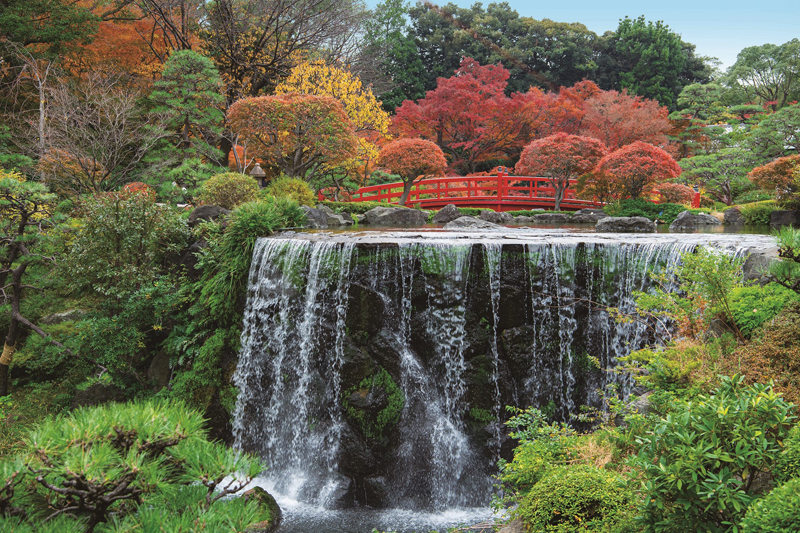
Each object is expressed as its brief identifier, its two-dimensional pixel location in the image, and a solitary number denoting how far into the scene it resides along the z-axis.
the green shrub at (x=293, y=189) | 13.51
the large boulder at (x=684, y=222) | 14.19
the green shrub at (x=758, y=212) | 15.27
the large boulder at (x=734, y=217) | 15.80
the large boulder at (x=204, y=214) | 9.15
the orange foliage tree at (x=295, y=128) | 14.28
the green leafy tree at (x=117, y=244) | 7.99
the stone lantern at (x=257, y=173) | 14.07
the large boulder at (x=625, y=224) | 12.92
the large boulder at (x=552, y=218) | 17.53
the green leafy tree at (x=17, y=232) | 7.46
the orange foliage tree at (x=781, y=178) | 14.33
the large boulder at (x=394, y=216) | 15.80
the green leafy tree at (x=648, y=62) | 32.75
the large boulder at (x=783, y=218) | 13.31
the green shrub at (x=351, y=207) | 17.34
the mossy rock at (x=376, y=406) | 6.75
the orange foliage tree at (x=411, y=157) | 18.39
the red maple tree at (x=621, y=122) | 23.56
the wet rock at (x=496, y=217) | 17.27
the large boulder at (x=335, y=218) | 14.30
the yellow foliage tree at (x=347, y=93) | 18.78
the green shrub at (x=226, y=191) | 10.80
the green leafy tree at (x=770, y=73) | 27.75
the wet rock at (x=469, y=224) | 13.13
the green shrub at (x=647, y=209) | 16.36
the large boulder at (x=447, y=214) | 16.84
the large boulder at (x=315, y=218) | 11.73
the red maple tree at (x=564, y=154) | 18.78
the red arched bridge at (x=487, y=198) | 21.20
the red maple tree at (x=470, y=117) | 25.05
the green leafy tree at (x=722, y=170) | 21.08
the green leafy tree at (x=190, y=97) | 15.48
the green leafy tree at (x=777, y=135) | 20.23
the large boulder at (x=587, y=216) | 16.55
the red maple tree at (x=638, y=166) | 16.64
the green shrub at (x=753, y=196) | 19.32
